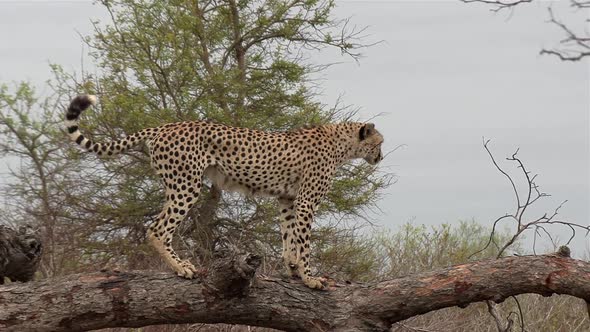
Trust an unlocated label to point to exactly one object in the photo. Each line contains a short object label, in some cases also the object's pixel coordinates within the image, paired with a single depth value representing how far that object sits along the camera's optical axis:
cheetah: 17.20
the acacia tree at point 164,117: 29.19
